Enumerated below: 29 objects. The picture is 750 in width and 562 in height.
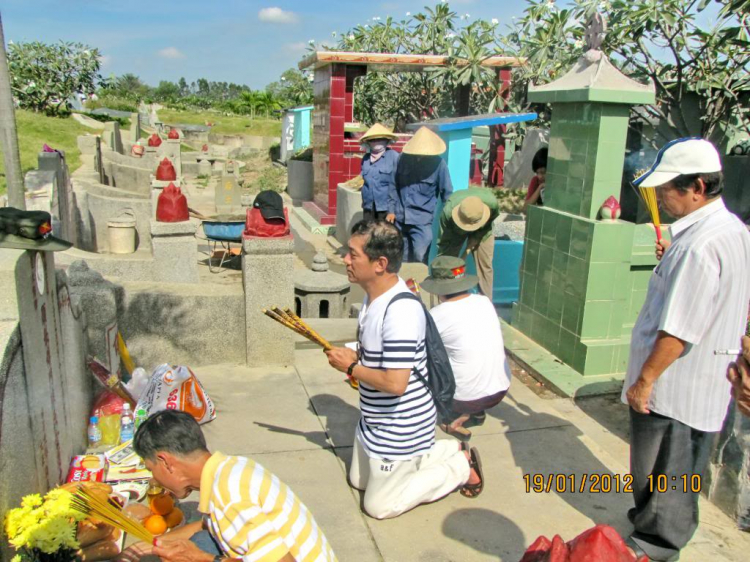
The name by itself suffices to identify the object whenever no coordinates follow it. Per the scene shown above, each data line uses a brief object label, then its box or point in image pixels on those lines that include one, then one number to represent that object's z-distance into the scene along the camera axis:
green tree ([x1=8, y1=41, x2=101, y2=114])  30.05
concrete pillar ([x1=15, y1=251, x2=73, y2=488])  2.86
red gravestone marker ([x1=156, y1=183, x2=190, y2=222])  7.72
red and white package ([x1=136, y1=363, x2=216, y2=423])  4.24
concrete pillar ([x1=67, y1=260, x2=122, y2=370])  4.52
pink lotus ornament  5.18
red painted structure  13.68
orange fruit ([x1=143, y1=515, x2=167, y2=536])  3.06
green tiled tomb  5.19
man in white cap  2.86
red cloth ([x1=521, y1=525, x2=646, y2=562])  1.80
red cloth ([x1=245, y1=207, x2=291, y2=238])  5.18
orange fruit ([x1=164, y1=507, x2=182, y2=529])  3.19
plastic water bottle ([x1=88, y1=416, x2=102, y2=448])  4.15
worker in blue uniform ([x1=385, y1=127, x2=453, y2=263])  7.80
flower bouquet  2.41
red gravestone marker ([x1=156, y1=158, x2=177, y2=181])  12.95
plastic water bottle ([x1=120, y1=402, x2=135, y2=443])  4.19
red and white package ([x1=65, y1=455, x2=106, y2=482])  3.53
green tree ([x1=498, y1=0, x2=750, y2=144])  10.52
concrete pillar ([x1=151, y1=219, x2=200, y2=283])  7.69
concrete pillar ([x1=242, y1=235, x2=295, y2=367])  5.17
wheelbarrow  9.82
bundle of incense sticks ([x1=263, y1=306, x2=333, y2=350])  3.56
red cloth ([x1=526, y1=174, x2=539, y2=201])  7.12
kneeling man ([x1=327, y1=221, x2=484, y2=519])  3.21
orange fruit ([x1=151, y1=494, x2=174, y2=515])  3.16
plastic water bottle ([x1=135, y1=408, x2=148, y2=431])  4.16
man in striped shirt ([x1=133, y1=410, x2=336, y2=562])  2.26
